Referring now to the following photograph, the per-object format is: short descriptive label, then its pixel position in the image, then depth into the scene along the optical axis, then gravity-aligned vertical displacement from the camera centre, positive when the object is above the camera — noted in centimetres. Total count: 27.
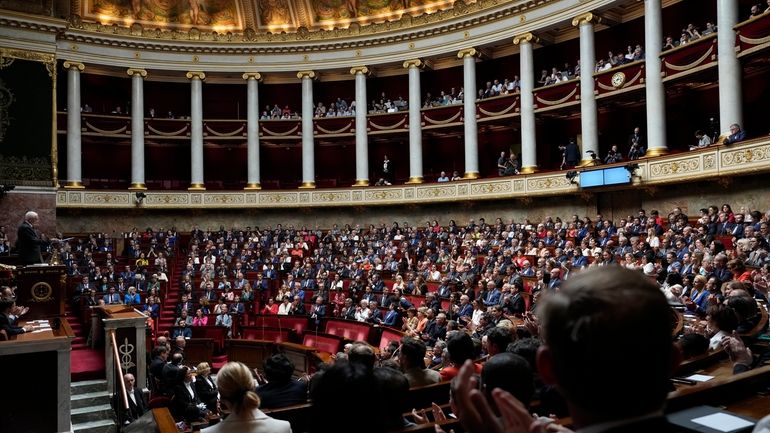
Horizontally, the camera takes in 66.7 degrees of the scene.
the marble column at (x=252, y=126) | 2852 +535
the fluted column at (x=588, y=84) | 2108 +522
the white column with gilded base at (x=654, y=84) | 1888 +462
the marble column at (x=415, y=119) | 2648 +510
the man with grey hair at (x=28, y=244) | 948 -8
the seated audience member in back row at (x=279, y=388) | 461 -124
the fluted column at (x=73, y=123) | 2581 +513
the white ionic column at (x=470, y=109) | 2500 +521
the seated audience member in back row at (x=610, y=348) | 117 -25
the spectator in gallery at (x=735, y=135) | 1520 +236
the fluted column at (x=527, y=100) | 2305 +515
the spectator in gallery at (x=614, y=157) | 1962 +236
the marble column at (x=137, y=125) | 2719 +522
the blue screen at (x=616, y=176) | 1828 +163
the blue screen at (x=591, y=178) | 1908 +164
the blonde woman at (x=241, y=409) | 328 -100
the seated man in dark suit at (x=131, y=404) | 839 -245
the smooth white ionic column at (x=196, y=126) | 2806 +533
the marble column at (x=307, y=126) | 2833 +523
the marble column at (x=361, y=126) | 2750 +503
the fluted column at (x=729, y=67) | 1612 +438
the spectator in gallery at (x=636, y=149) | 1922 +259
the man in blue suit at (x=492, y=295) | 1243 -141
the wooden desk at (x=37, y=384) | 722 -182
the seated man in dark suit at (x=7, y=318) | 709 -97
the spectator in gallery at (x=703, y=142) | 1688 +245
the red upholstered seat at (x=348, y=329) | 1395 -240
